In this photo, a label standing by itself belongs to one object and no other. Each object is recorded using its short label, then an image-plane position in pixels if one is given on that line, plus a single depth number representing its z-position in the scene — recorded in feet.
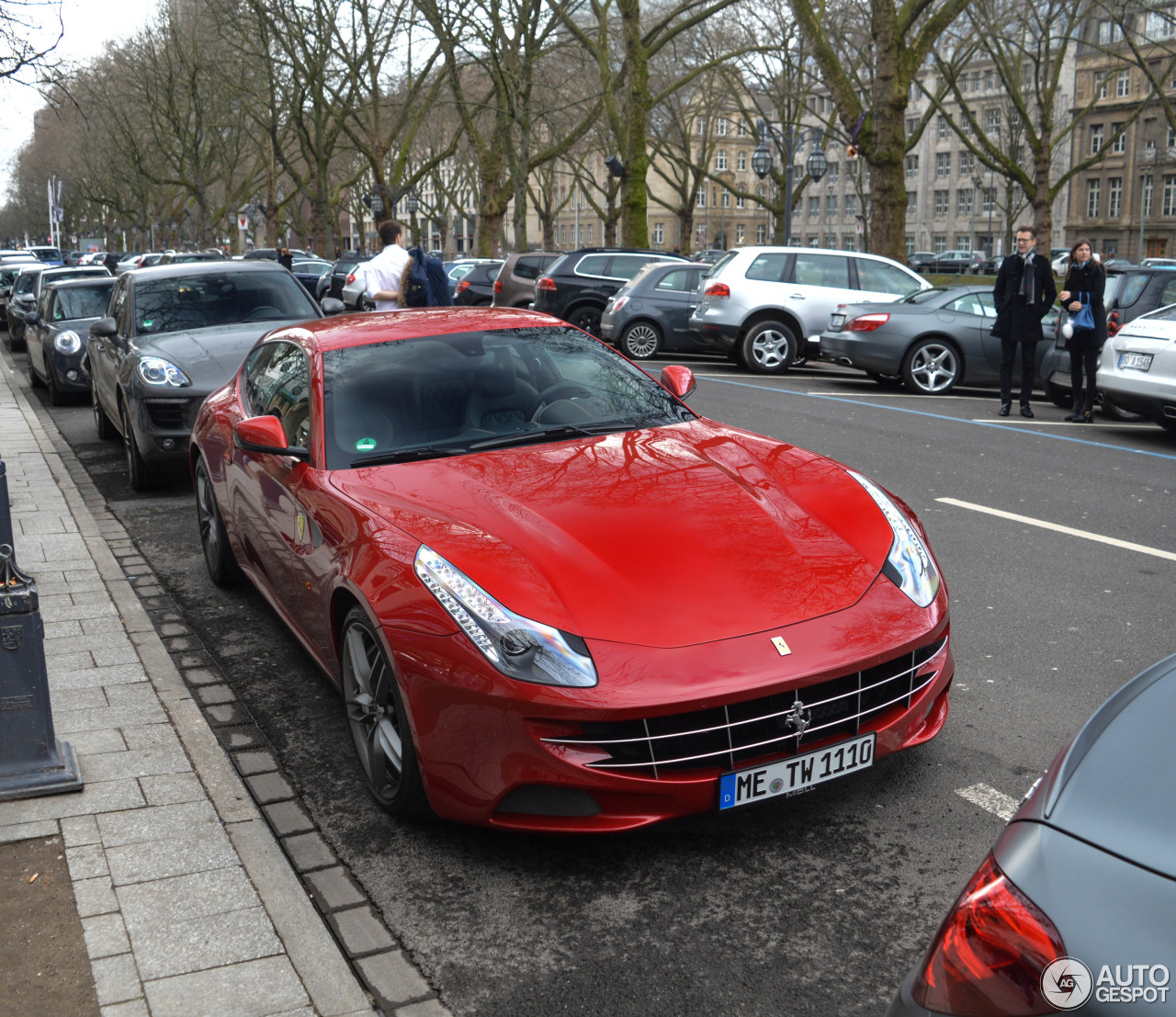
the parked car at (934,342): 48.98
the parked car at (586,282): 69.15
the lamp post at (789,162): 100.50
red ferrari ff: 10.68
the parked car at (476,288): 98.02
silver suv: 56.54
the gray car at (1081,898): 4.78
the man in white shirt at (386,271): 39.06
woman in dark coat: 40.22
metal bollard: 12.73
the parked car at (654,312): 61.16
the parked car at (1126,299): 42.29
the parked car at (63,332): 49.98
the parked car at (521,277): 77.61
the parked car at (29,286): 68.33
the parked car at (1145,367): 35.33
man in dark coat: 40.40
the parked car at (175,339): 29.89
